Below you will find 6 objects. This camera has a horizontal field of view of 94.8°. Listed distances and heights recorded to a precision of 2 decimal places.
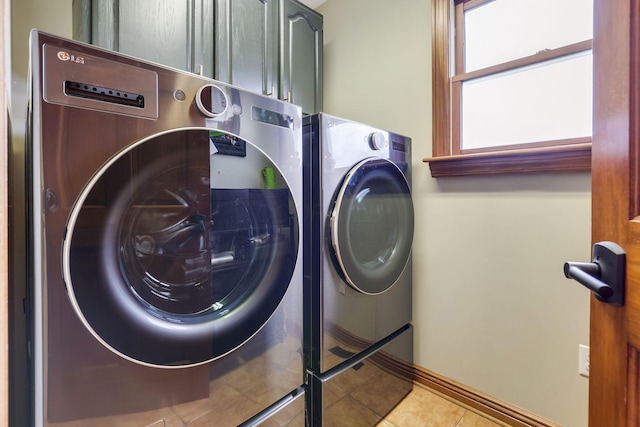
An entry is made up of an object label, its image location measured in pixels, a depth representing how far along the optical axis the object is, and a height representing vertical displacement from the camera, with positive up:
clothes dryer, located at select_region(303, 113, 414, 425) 1.06 -0.20
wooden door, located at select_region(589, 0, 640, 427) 0.44 +0.03
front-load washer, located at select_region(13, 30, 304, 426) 0.57 -0.07
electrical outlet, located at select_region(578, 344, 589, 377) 1.11 -0.56
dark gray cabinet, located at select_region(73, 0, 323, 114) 1.00 +0.72
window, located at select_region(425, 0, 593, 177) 1.15 +0.55
